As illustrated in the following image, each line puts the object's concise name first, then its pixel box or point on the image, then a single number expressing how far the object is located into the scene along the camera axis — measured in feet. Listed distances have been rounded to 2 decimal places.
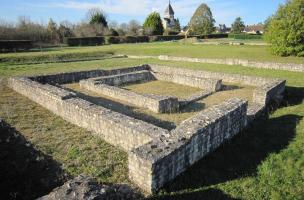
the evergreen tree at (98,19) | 222.46
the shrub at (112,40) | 179.42
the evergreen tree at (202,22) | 239.09
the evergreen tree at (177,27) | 338.23
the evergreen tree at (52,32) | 165.19
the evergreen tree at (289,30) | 91.20
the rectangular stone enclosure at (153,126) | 16.69
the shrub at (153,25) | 235.28
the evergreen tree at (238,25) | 312.91
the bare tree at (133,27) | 247.58
